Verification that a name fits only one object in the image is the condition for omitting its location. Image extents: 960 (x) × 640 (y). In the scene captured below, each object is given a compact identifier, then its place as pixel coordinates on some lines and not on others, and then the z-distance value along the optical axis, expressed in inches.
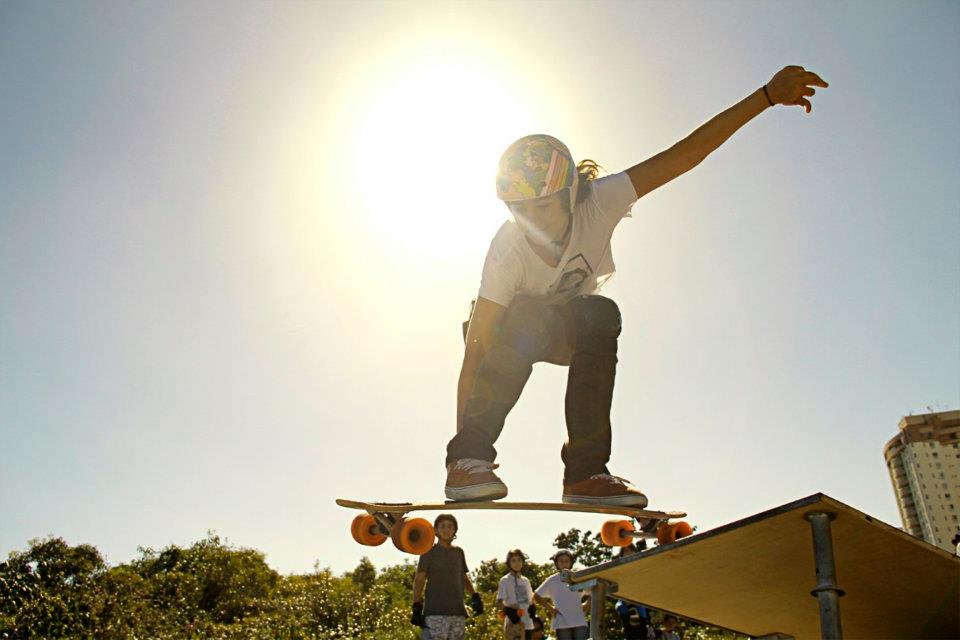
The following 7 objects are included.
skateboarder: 152.6
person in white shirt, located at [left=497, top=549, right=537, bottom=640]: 294.4
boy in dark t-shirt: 251.8
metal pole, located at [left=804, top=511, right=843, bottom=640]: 80.4
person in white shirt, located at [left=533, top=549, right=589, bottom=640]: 287.9
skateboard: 163.6
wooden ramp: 91.4
